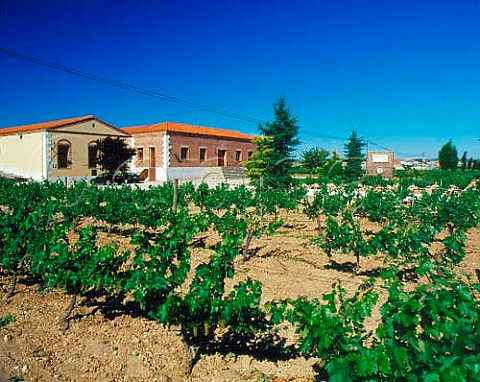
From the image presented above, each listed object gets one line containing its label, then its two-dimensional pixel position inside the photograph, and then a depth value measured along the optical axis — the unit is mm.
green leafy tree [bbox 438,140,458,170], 55312
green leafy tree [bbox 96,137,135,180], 25469
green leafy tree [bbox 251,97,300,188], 25422
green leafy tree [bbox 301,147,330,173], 39997
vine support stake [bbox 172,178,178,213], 12528
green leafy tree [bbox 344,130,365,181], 33281
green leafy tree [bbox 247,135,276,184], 25438
